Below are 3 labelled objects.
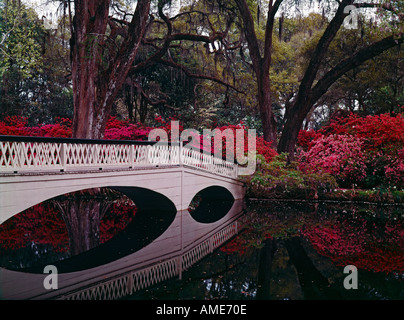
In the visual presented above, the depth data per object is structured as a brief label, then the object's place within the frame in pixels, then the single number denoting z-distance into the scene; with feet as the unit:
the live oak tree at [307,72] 52.75
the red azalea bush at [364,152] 52.60
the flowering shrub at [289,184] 53.26
